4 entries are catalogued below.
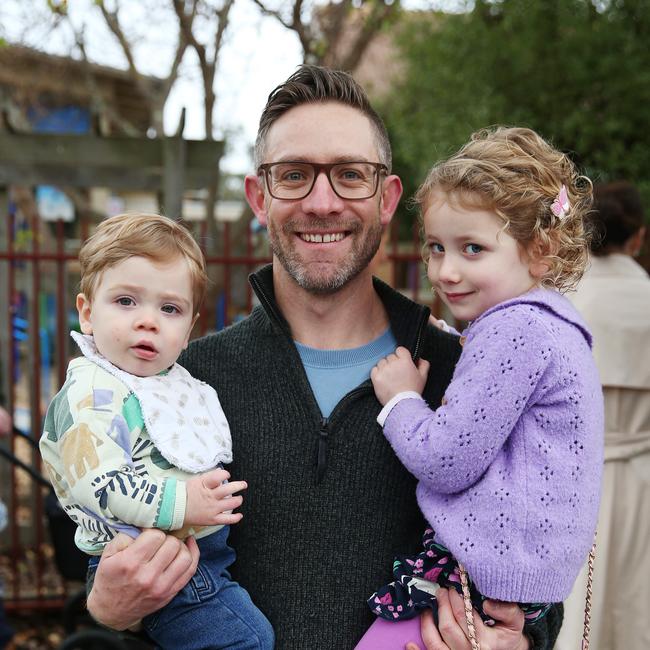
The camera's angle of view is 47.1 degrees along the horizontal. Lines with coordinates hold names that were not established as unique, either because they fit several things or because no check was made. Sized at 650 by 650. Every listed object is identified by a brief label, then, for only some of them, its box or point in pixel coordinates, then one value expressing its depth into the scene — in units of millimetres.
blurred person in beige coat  3900
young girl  1714
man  1882
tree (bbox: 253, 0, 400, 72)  5781
